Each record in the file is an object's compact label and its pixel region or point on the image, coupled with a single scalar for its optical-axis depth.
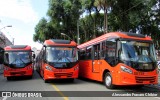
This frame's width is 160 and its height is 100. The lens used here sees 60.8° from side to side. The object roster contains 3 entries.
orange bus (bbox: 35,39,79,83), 8.53
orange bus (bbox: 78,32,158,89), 6.55
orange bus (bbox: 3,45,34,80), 10.50
